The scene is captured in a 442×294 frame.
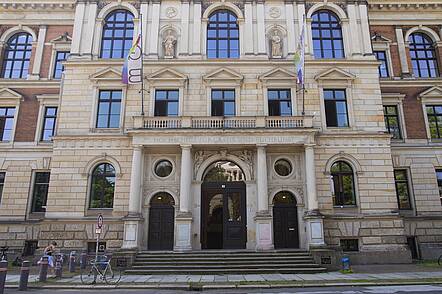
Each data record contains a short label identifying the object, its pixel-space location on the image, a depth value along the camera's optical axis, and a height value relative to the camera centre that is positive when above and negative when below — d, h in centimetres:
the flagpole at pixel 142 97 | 2166 +865
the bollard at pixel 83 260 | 1748 -100
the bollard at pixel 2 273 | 1129 -103
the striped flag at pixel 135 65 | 2088 +1028
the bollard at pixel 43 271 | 1463 -125
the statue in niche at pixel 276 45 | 2428 +1330
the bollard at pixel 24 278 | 1294 -135
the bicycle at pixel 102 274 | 1442 -141
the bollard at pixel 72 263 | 1772 -111
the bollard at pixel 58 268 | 1603 -123
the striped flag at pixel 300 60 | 2064 +1047
